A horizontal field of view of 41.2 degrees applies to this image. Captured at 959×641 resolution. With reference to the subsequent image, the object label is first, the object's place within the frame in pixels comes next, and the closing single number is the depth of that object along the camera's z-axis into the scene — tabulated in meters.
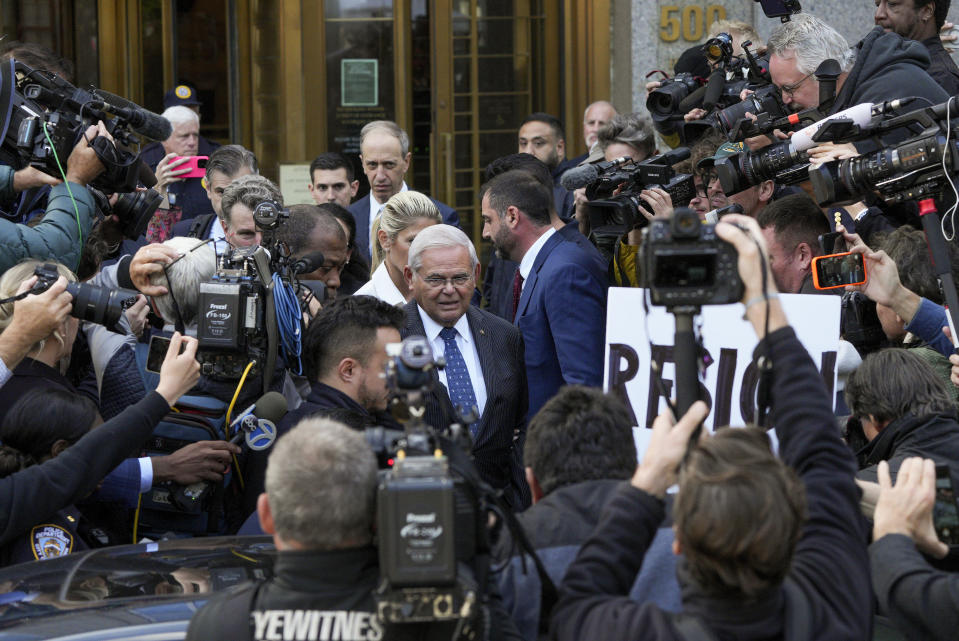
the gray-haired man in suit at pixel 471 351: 4.72
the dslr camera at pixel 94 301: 3.87
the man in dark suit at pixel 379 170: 7.32
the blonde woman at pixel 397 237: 5.65
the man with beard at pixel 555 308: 5.15
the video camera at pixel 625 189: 5.60
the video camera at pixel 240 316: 3.98
